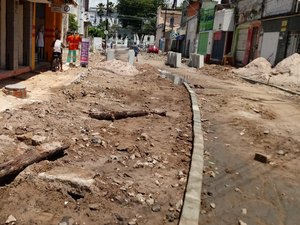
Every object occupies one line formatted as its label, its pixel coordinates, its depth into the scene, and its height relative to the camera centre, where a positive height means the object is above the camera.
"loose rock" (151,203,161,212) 2.97 -1.74
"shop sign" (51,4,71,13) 11.12 +1.91
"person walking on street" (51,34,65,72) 10.21 +0.12
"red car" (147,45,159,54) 38.53 +1.54
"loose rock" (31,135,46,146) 3.77 -1.34
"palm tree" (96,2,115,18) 63.95 +12.25
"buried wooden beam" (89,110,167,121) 5.43 -1.29
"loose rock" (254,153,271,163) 4.27 -1.50
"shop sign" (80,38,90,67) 12.31 +0.06
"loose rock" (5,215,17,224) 2.58 -1.75
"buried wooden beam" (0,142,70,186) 3.06 -1.43
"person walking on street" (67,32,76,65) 12.06 +0.11
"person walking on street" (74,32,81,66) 12.15 +0.60
